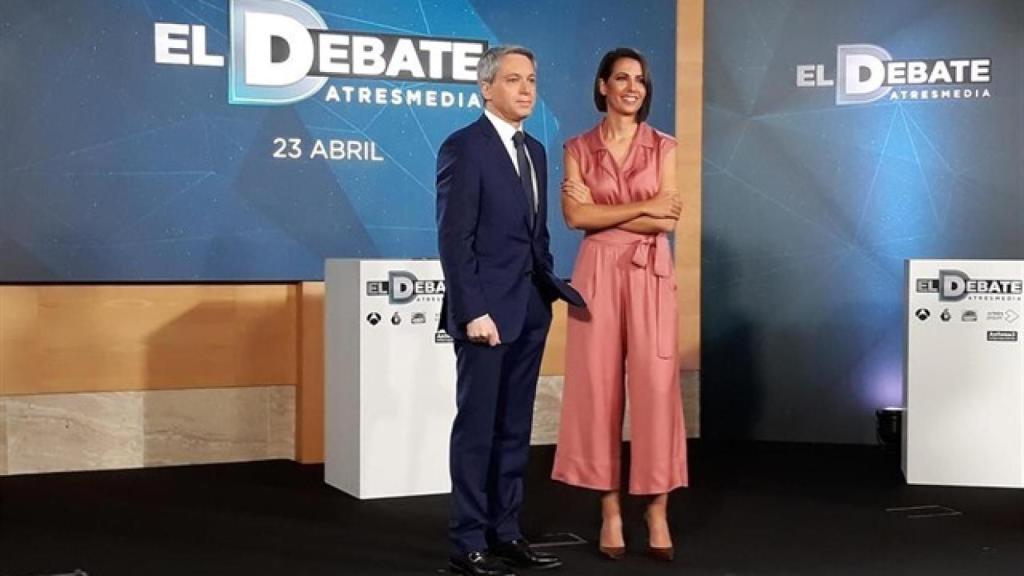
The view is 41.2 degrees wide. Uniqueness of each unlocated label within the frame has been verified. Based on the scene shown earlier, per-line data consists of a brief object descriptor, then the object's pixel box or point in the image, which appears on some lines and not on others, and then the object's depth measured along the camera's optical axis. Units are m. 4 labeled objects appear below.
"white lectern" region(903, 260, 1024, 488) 5.88
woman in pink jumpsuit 4.29
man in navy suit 4.01
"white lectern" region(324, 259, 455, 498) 5.61
